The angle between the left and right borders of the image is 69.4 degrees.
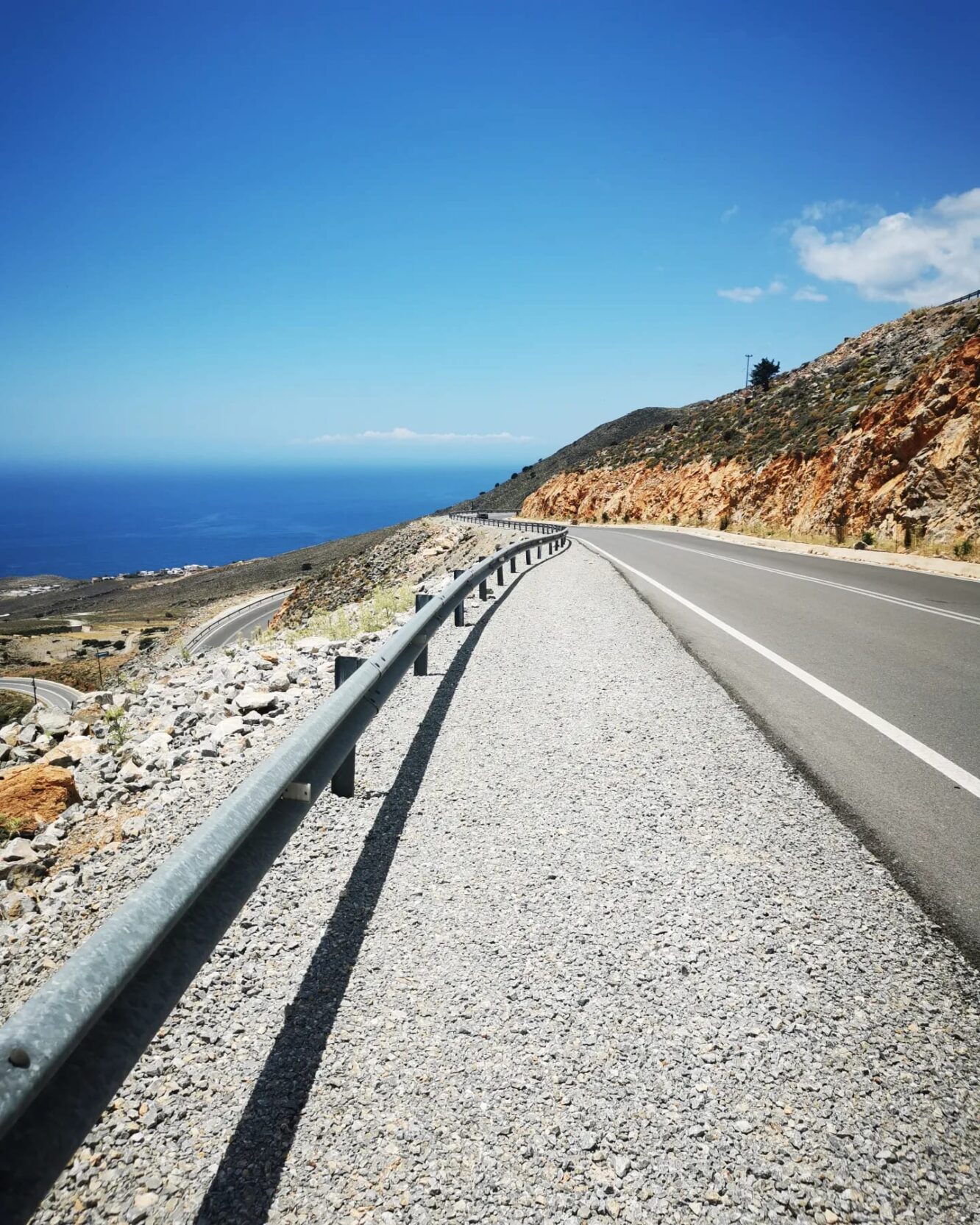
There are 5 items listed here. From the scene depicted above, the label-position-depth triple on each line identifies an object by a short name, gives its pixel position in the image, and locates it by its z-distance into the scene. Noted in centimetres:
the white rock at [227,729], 540
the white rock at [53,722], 820
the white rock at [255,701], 596
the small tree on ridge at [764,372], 6375
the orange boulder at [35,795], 471
